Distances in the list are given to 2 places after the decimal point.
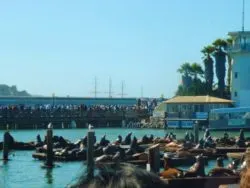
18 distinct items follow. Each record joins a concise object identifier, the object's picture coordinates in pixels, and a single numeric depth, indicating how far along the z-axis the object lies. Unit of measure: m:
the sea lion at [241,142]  41.08
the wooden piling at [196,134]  45.41
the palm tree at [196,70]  102.85
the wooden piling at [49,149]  33.06
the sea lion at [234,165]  24.72
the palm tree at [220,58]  93.56
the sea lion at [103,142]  40.58
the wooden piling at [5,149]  37.84
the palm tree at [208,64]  94.81
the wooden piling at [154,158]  22.04
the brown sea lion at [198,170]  20.78
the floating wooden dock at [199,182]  18.73
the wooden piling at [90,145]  24.78
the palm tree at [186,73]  105.06
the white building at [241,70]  80.25
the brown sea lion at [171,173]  19.75
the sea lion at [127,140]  43.67
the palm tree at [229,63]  88.18
